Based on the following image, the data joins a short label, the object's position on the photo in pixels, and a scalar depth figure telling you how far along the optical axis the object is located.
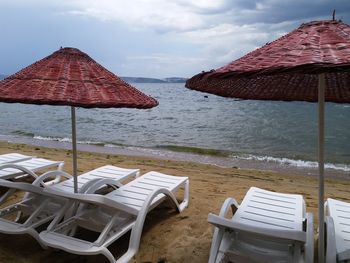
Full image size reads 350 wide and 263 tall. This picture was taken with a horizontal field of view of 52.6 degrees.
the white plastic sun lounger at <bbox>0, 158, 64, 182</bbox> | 4.95
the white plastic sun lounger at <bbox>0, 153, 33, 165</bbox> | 5.86
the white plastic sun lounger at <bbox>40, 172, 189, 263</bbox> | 2.97
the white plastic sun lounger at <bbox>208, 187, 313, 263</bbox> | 2.60
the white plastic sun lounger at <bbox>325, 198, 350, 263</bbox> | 2.53
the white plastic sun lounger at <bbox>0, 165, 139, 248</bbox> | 3.35
